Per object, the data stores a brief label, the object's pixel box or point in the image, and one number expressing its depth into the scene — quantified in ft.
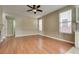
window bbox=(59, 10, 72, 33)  8.88
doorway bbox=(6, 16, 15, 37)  14.16
